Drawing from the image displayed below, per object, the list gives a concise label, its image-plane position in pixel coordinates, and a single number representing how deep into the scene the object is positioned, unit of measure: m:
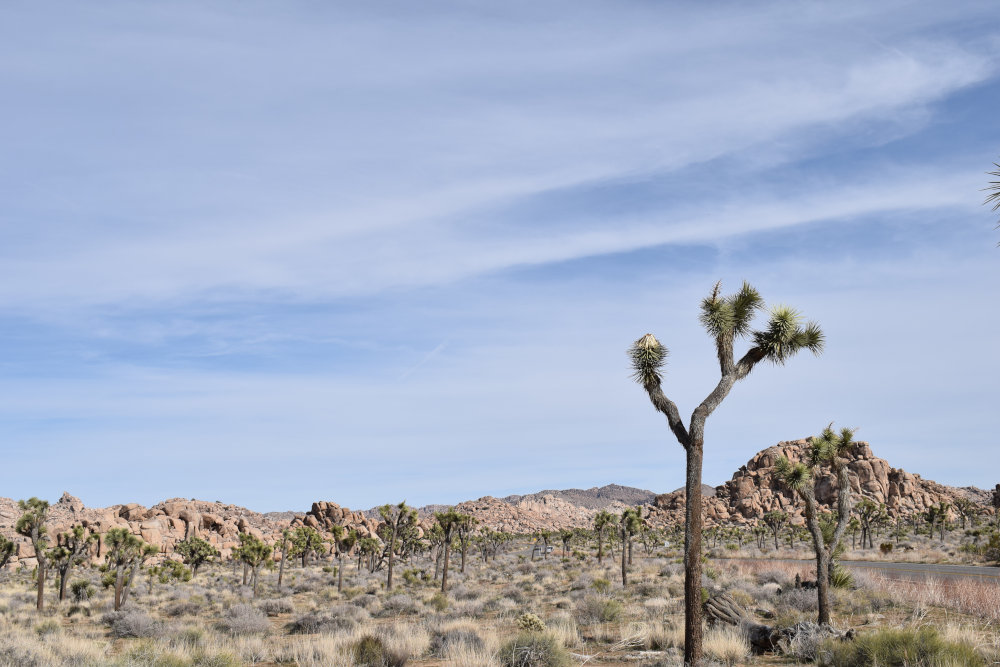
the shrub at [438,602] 28.81
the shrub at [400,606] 28.71
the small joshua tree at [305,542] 69.56
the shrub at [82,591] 37.44
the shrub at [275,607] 30.38
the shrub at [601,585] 32.06
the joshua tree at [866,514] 61.69
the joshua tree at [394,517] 43.41
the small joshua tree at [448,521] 41.25
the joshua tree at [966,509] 87.94
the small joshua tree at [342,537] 53.81
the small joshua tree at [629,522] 44.09
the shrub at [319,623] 23.11
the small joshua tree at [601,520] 52.91
